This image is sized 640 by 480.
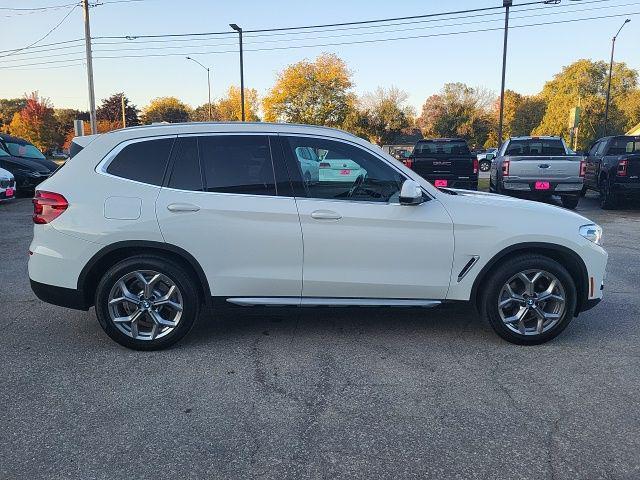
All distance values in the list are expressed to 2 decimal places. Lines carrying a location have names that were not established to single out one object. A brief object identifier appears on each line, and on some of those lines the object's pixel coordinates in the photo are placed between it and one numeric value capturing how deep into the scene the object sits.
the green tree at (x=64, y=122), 73.37
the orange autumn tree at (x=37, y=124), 61.12
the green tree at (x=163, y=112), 87.01
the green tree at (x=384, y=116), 59.59
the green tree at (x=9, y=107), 88.33
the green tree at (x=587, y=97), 58.66
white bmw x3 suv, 4.13
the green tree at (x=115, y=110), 74.75
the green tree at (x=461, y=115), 67.25
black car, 16.70
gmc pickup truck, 14.00
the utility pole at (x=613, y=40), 38.56
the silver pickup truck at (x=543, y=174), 12.44
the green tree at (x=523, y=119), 71.31
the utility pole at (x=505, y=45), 22.19
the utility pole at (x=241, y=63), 28.98
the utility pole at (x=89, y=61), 24.75
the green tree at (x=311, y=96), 47.75
